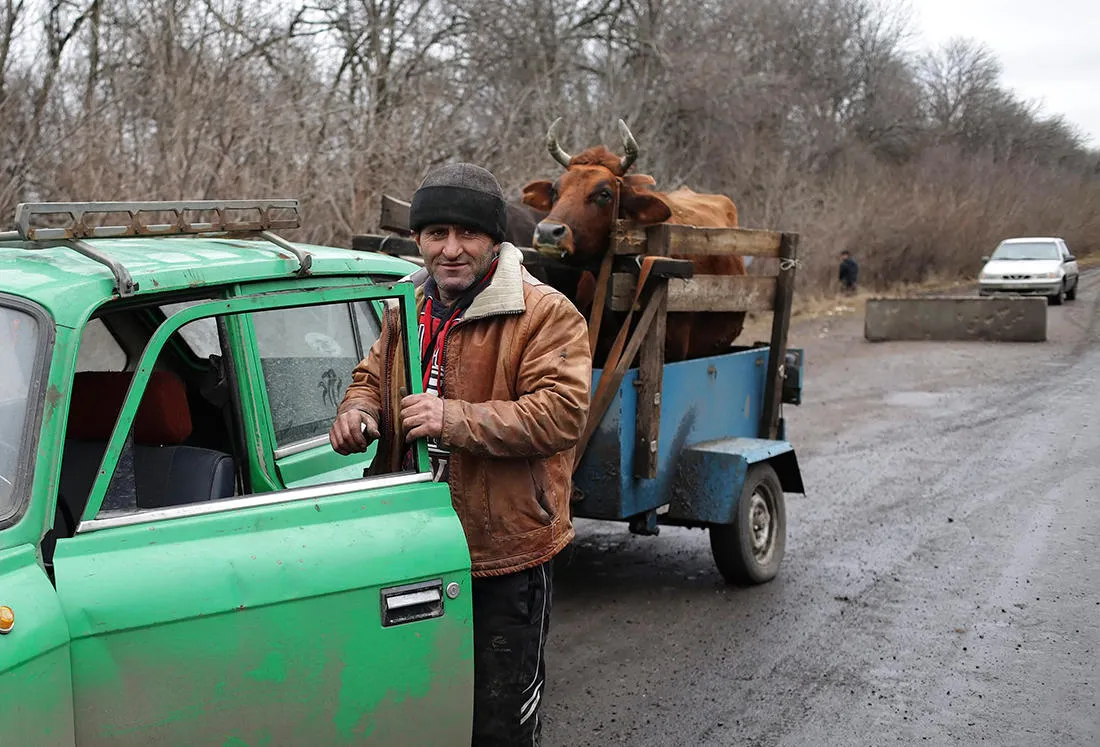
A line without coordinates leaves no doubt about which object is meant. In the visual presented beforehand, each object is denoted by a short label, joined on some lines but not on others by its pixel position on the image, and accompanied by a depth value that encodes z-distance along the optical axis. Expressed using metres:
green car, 2.52
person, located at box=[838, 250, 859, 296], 29.23
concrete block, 20.97
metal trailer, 6.07
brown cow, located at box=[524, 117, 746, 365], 6.93
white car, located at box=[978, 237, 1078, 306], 28.61
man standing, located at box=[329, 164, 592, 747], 3.10
